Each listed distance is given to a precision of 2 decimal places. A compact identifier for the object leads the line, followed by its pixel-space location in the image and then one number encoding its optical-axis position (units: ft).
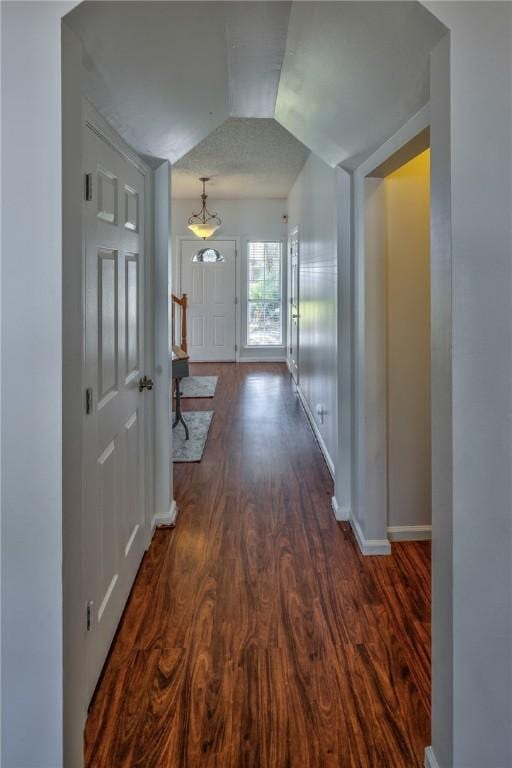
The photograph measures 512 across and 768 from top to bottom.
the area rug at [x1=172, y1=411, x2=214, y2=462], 13.15
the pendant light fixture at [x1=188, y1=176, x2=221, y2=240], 22.99
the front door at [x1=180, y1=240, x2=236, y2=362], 27.81
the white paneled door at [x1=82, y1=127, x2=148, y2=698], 5.12
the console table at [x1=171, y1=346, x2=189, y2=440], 14.03
